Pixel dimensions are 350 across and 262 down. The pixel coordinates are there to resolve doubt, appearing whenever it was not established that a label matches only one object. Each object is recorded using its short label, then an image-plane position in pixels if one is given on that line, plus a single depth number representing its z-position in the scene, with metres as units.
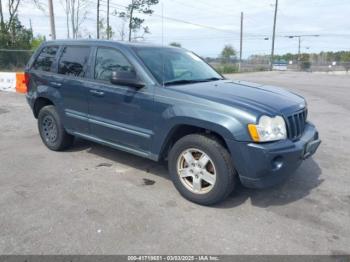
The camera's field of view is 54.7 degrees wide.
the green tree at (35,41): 27.07
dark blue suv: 3.51
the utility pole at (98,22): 32.38
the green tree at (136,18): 35.09
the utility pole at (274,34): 48.28
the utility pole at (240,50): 44.42
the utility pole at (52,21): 17.77
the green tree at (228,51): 68.91
